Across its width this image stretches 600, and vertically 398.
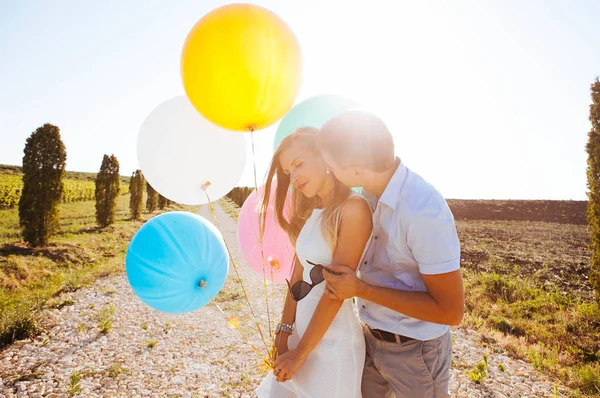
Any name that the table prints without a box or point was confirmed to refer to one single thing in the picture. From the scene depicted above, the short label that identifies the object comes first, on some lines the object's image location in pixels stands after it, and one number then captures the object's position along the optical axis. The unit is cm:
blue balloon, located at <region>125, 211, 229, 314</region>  241
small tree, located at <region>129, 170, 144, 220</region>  2046
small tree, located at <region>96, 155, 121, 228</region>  1545
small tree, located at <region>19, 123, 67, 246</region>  988
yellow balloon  197
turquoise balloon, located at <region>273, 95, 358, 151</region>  225
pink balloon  259
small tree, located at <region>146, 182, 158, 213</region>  2553
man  130
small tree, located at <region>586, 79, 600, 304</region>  554
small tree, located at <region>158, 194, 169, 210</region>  2809
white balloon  258
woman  154
